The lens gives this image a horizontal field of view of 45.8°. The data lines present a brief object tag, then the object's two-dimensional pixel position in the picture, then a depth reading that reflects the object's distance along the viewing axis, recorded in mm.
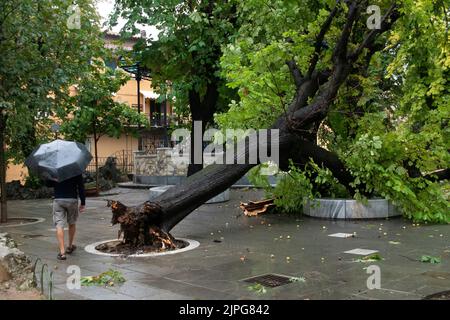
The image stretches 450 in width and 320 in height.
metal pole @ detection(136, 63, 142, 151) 21883
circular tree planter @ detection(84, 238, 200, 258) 8328
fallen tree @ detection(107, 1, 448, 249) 9016
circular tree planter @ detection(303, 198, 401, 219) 12016
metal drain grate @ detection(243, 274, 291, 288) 6477
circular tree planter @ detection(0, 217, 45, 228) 12320
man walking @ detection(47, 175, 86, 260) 8252
